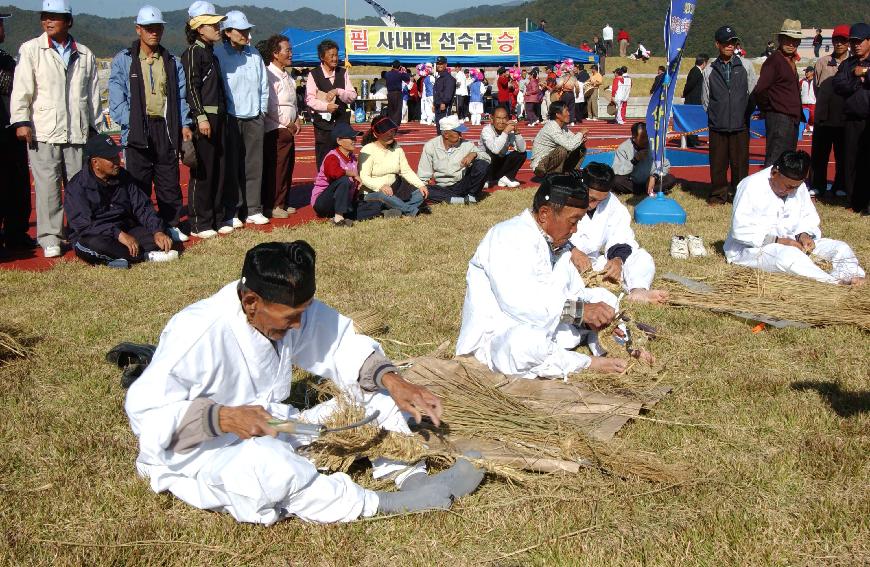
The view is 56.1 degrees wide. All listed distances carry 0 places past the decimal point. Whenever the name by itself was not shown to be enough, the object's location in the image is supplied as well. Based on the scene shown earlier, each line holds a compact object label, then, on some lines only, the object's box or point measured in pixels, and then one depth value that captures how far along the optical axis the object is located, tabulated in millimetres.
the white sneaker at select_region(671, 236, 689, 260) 7238
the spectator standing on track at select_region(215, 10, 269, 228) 8219
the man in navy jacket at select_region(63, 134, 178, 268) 6844
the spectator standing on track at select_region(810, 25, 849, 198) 9484
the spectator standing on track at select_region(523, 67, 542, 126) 23642
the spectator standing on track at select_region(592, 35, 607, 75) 30781
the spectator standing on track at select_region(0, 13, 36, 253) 7207
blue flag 8672
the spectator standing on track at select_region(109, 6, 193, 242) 7477
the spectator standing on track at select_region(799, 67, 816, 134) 17766
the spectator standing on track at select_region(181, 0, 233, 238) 7727
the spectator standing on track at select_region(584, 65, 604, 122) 24250
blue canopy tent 27562
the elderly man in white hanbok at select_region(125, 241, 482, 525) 2859
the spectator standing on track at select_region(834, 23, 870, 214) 8828
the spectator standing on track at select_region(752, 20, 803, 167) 9344
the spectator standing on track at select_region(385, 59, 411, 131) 21062
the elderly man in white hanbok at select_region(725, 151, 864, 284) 6289
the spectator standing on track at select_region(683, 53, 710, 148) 15477
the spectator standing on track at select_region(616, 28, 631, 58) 38581
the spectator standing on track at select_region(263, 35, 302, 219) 8977
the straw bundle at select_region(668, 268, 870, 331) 5418
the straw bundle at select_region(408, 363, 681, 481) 3469
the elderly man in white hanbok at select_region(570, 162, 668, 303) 5930
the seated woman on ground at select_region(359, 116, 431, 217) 9109
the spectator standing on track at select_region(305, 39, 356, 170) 9656
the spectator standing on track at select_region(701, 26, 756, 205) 9547
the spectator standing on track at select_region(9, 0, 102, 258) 7000
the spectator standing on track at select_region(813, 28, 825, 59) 32738
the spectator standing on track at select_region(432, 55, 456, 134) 21219
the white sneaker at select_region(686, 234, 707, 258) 7285
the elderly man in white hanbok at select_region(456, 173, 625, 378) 4266
